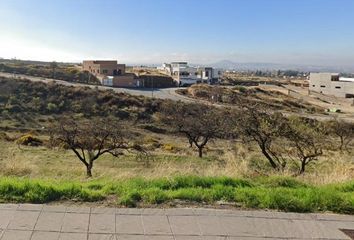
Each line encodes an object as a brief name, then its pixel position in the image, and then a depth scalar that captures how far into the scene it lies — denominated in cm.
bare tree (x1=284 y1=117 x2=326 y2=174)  1952
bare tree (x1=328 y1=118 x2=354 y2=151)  3503
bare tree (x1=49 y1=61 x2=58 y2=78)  9218
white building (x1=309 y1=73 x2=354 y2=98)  10444
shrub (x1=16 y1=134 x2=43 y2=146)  3299
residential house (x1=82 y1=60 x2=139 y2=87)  8950
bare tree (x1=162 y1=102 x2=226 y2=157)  3362
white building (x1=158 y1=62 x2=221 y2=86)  10662
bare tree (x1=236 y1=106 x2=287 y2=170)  2067
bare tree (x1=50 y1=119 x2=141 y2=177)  2520
